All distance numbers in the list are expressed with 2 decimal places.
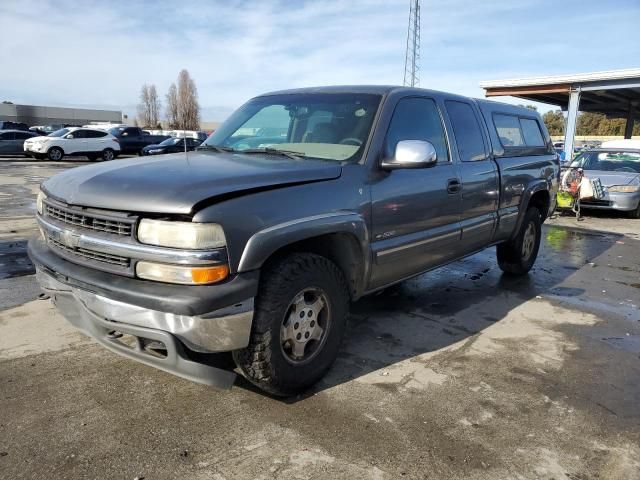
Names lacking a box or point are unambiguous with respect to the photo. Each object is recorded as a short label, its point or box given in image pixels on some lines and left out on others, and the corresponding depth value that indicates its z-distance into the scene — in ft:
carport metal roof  60.85
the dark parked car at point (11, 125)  106.30
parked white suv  71.51
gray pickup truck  8.21
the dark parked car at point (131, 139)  83.56
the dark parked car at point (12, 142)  75.31
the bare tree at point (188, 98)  203.62
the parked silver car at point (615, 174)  36.86
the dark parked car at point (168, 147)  72.33
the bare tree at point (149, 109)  280.31
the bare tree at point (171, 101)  219.49
